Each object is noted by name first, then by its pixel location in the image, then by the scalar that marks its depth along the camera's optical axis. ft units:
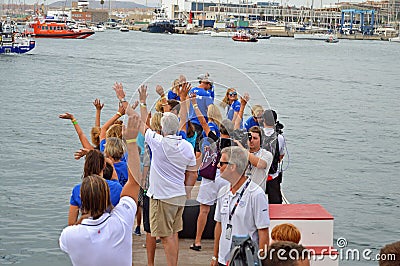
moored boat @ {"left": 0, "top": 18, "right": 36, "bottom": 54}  169.47
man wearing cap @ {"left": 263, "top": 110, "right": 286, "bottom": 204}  18.83
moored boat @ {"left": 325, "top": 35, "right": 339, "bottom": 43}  377.91
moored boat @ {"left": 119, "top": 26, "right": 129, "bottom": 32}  487.61
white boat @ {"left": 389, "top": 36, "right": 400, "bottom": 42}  435.94
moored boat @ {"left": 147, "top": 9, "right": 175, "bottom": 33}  444.96
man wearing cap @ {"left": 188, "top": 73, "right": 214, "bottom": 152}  17.61
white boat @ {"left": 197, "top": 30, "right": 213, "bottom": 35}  463.62
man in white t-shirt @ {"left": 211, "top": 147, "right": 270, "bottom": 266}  14.65
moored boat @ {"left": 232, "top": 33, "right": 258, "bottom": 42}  335.47
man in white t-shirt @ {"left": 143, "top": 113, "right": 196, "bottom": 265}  16.33
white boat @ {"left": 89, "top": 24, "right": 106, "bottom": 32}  461.86
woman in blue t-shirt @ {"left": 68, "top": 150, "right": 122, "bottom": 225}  13.26
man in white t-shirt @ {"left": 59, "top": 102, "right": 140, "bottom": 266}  11.14
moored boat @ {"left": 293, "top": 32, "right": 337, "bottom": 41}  419.33
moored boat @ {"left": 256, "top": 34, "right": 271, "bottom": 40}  389.80
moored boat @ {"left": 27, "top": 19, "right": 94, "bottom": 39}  292.81
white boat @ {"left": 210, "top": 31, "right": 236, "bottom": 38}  424.17
